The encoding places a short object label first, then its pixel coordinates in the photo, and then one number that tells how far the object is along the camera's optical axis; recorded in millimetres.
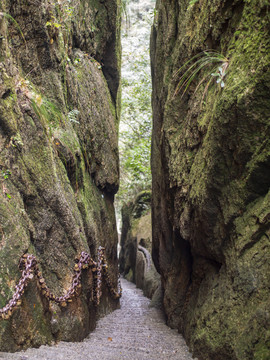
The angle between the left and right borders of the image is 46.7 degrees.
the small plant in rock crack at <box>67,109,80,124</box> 6258
